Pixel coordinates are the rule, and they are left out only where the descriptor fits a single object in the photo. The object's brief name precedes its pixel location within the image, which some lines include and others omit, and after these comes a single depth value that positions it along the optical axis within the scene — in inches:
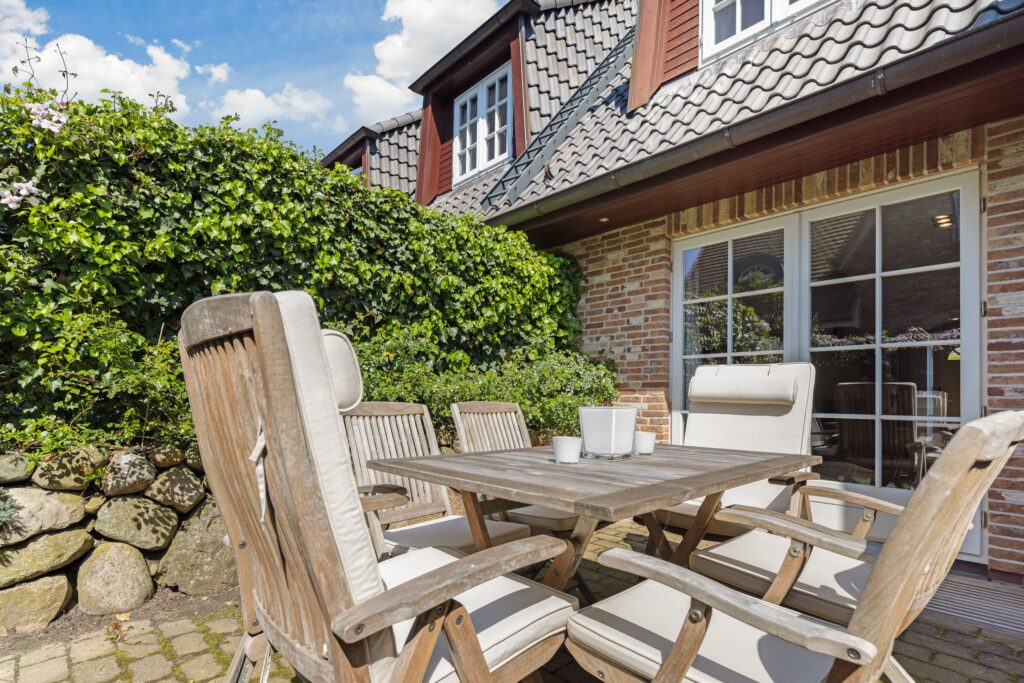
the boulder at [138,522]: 105.4
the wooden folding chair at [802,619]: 40.3
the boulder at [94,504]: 104.8
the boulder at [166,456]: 112.7
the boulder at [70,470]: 101.2
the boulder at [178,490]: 110.3
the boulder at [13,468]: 98.0
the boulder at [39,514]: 95.9
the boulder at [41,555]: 94.9
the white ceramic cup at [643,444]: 90.4
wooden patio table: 56.2
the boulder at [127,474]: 106.0
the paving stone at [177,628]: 94.1
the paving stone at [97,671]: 79.4
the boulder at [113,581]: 100.3
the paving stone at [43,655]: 84.4
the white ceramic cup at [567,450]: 80.2
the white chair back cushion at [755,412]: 119.5
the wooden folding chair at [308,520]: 38.2
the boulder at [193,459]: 115.7
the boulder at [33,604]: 93.3
